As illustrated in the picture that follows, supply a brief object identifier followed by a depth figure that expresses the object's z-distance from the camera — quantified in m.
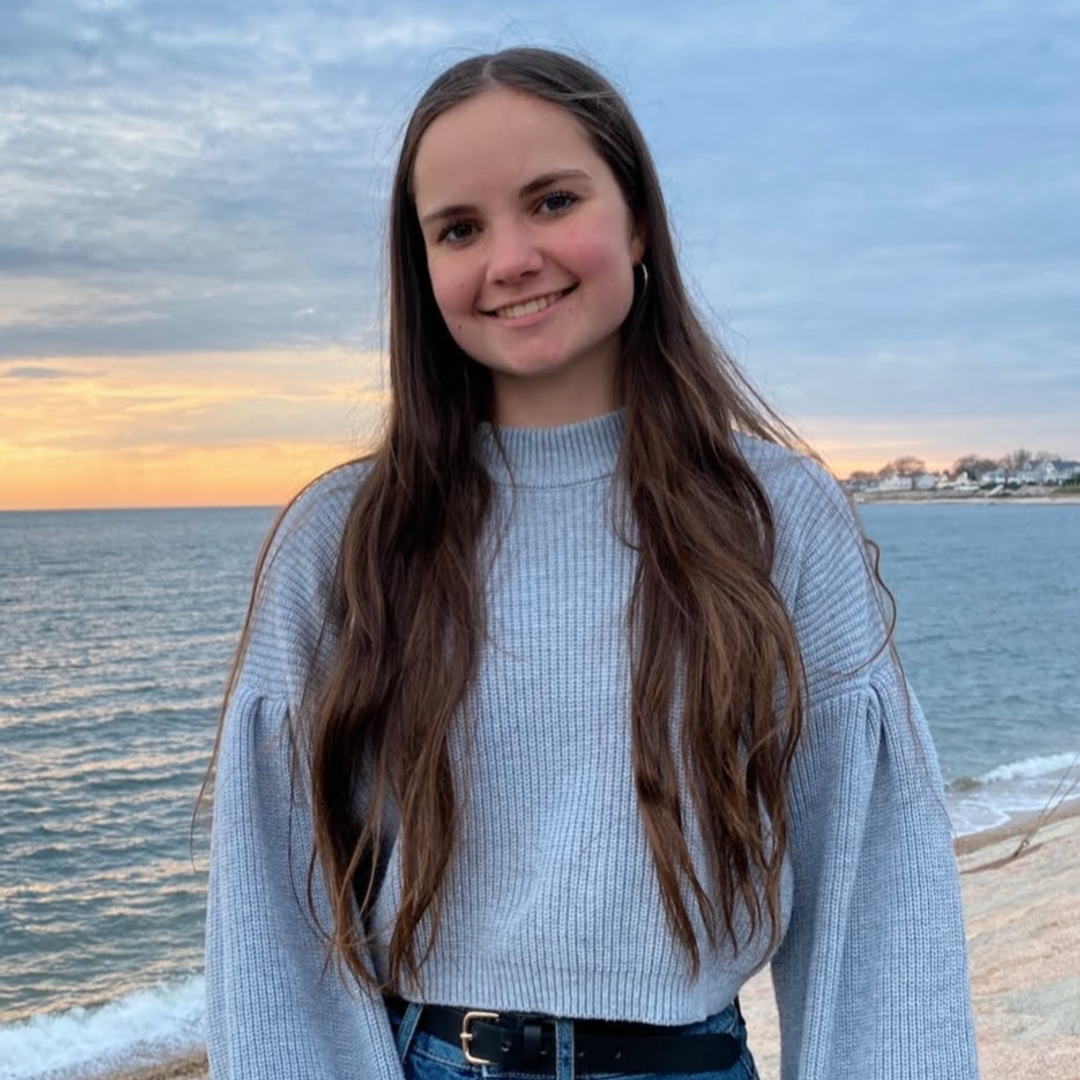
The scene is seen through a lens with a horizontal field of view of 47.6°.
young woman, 1.76
